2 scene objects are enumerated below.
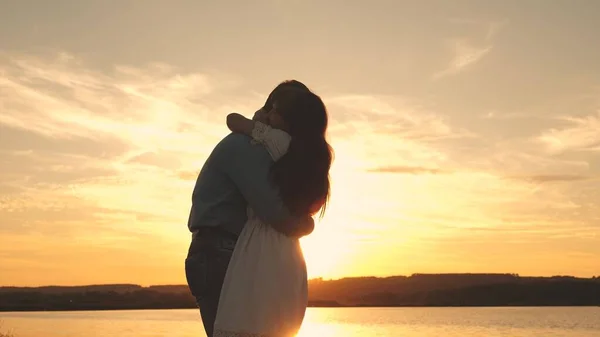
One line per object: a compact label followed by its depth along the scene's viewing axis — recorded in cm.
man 404
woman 400
